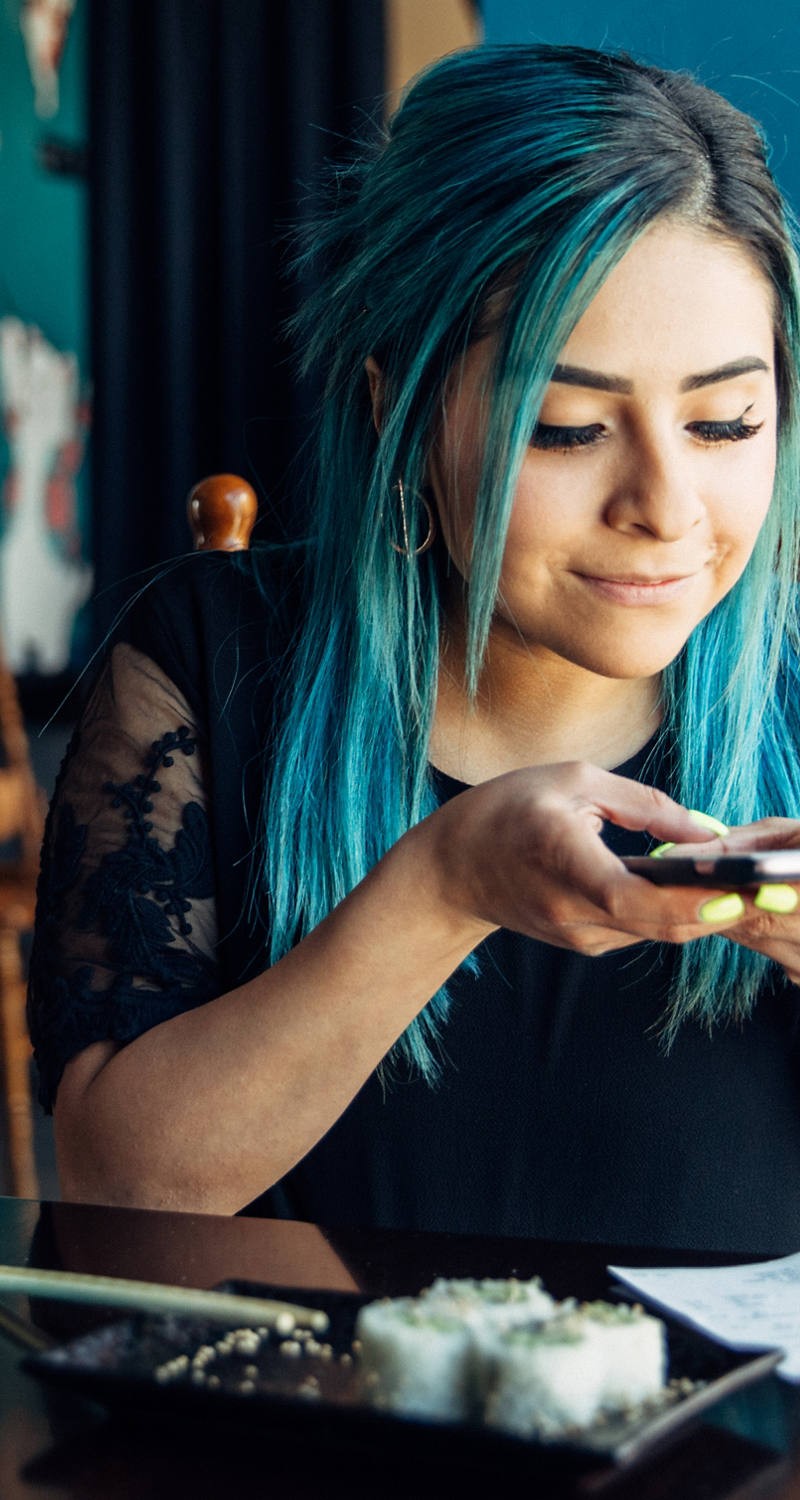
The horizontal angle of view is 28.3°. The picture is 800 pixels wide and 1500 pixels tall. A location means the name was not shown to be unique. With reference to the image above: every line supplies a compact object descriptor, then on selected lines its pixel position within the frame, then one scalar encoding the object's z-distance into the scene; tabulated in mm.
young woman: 930
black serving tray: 503
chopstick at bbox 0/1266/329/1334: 611
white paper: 656
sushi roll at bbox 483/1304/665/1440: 511
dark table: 526
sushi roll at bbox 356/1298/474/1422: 535
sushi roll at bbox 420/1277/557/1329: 564
